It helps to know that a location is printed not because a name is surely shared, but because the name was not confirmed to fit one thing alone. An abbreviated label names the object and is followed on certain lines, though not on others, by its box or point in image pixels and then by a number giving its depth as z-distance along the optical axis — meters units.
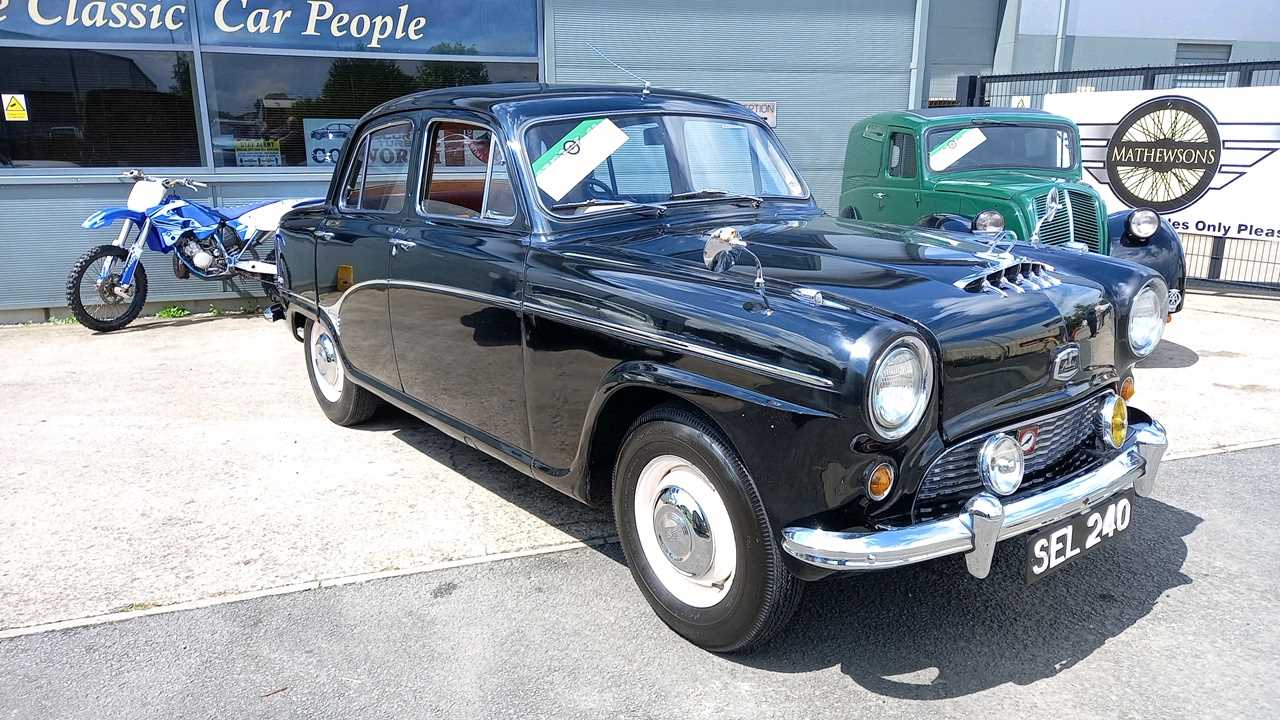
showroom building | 7.80
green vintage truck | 6.52
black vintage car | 2.50
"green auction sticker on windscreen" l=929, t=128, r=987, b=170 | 7.58
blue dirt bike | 7.71
